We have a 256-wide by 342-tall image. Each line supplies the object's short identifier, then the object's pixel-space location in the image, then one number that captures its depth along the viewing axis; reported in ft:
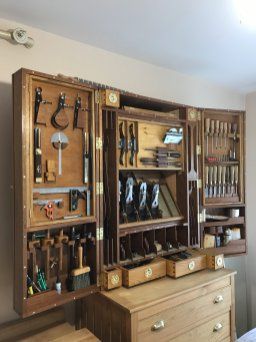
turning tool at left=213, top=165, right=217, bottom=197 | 7.84
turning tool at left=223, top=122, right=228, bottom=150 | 8.18
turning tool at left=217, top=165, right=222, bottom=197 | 7.90
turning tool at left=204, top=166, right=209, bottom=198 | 7.68
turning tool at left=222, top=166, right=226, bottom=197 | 7.98
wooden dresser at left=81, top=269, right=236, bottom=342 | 4.89
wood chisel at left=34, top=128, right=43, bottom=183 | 4.67
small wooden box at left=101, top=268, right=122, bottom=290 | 5.35
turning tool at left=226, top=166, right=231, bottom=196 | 8.05
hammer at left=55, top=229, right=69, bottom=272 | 5.06
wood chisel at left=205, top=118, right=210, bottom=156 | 7.88
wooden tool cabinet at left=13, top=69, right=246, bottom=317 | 4.60
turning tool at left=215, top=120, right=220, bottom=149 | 8.05
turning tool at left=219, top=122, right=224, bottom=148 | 8.12
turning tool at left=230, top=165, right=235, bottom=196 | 8.11
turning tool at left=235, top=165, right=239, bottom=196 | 8.14
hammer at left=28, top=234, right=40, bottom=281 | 4.63
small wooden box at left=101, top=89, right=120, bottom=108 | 5.45
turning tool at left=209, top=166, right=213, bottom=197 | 7.78
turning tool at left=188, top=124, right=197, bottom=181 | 7.05
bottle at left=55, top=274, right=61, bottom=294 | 4.93
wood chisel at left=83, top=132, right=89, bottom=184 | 5.32
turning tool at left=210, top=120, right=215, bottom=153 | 7.98
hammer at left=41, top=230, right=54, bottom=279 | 4.87
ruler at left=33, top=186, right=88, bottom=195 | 4.73
